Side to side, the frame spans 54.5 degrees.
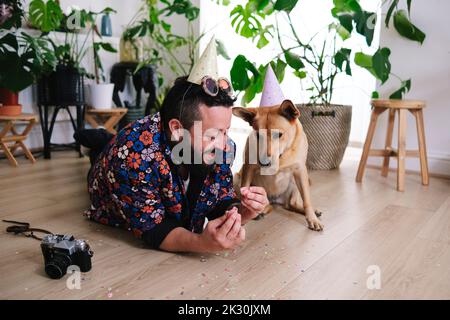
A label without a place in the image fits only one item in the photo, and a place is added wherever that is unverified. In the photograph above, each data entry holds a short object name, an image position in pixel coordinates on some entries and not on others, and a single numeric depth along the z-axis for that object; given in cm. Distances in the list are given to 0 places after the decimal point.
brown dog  177
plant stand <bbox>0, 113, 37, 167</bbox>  273
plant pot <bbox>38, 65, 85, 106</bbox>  297
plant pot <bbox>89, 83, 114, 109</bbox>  329
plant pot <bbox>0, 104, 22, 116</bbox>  272
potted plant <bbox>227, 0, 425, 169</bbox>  240
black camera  121
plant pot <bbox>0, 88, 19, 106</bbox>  278
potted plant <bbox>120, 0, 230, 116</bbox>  352
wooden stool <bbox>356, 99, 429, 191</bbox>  237
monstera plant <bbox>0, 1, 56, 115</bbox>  255
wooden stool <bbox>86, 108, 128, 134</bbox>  331
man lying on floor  130
